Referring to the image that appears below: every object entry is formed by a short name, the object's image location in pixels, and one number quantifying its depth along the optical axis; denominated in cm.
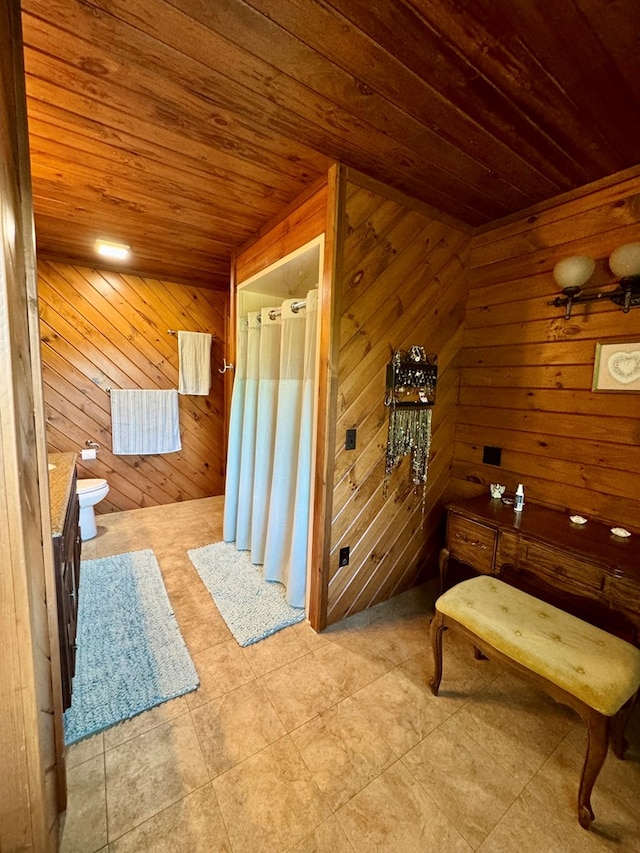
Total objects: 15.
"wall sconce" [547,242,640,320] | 151
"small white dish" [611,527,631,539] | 156
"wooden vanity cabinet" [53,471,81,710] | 124
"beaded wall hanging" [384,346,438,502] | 196
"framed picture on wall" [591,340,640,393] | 159
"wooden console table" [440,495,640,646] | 136
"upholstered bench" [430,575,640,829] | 107
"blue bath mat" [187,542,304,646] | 190
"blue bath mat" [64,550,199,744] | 140
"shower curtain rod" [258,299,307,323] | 205
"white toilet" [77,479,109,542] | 271
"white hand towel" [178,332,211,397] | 354
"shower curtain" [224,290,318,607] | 205
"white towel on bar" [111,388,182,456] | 328
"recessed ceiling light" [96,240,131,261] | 257
